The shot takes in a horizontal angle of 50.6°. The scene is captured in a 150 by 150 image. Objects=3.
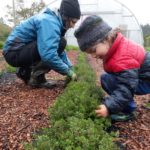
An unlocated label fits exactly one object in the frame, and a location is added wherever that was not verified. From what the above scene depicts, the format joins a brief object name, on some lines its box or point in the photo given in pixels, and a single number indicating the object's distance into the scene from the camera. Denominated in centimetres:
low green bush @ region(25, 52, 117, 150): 101
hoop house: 1030
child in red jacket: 140
